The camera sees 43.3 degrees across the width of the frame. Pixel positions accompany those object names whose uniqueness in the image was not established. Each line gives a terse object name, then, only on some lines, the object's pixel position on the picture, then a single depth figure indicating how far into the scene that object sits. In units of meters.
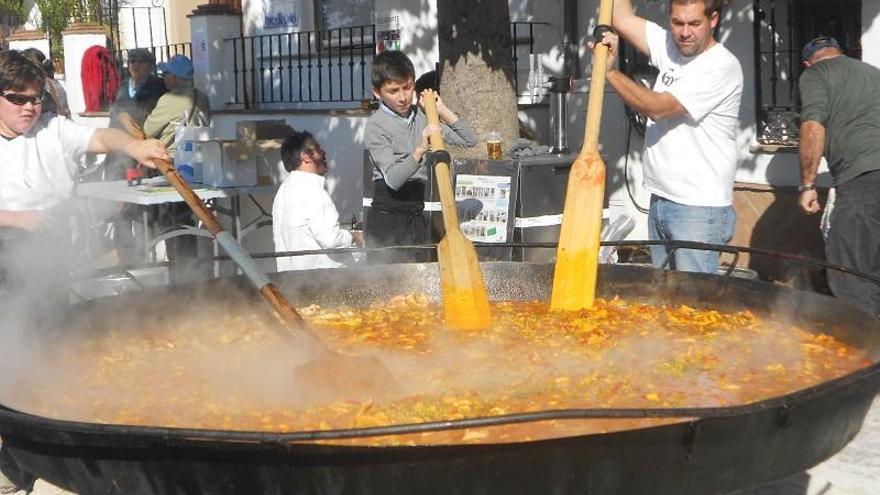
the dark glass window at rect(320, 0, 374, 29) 12.64
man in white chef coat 6.43
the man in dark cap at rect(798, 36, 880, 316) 6.85
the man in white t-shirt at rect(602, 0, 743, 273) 5.13
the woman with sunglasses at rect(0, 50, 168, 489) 5.02
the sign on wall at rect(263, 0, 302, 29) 13.34
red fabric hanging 16.05
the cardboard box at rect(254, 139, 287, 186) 9.43
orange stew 3.32
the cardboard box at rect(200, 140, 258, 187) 9.16
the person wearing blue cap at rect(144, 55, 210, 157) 10.62
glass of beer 7.22
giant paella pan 2.60
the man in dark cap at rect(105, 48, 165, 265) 11.30
